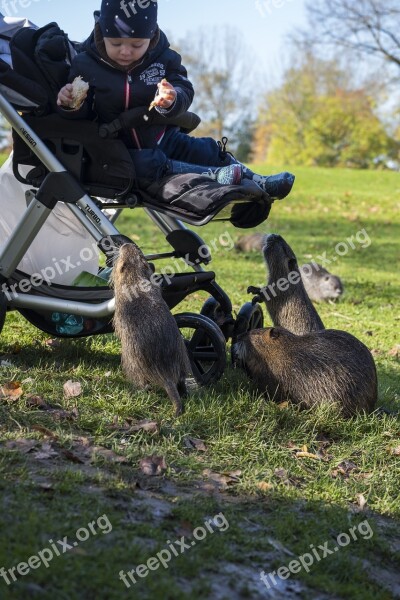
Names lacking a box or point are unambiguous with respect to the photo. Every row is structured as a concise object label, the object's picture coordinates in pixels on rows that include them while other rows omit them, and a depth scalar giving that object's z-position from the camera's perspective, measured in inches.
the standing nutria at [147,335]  162.4
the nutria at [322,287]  350.0
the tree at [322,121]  1422.2
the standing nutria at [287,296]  201.9
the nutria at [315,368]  174.1
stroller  173.6
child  169.0
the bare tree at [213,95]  1529.3
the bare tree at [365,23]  1040.8
